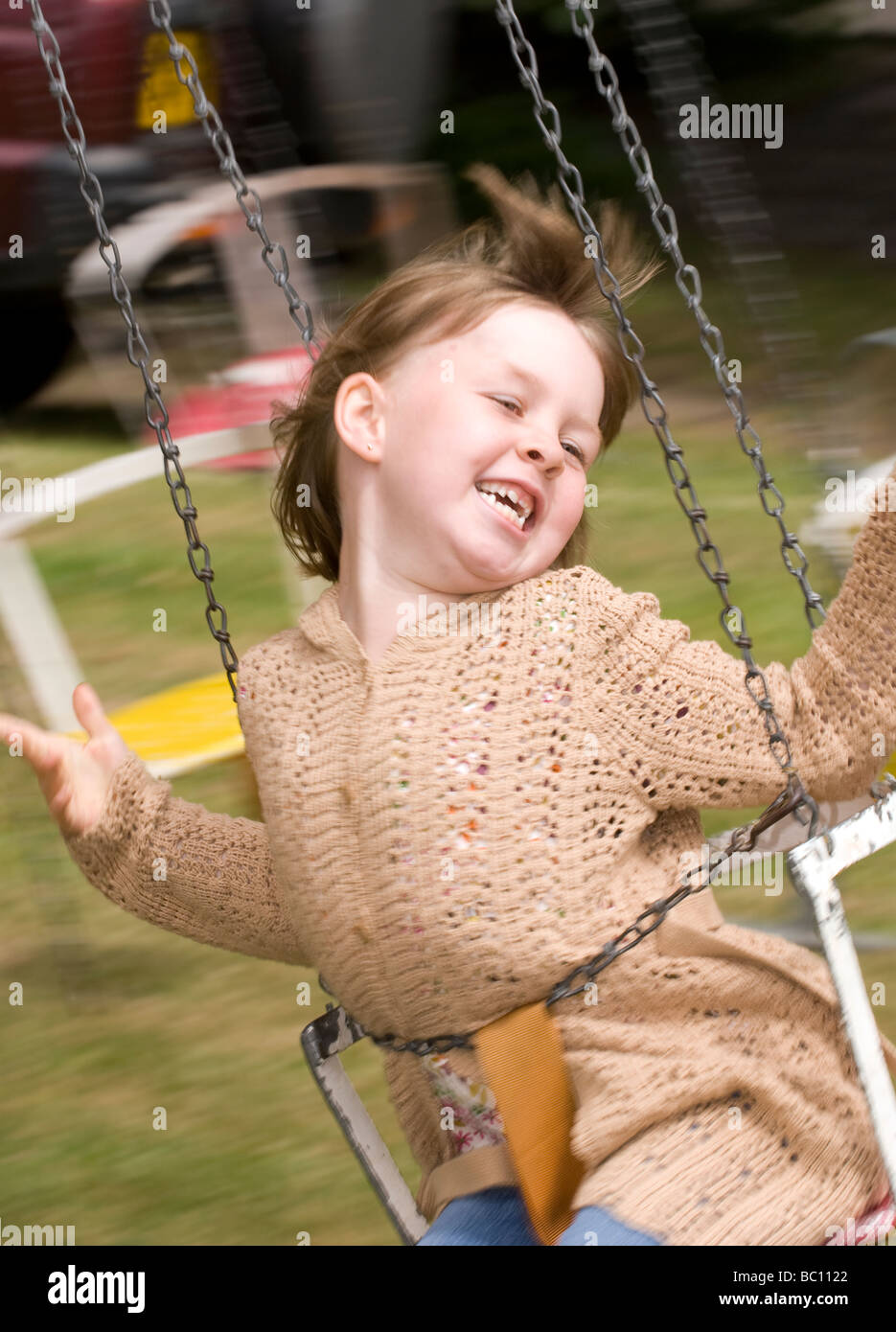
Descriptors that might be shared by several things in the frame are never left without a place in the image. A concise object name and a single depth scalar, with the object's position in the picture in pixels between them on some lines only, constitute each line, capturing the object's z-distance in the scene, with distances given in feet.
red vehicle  21.59
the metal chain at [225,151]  9.97
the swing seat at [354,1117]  10.19
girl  9.44
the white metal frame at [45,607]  12.38
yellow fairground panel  11.50
